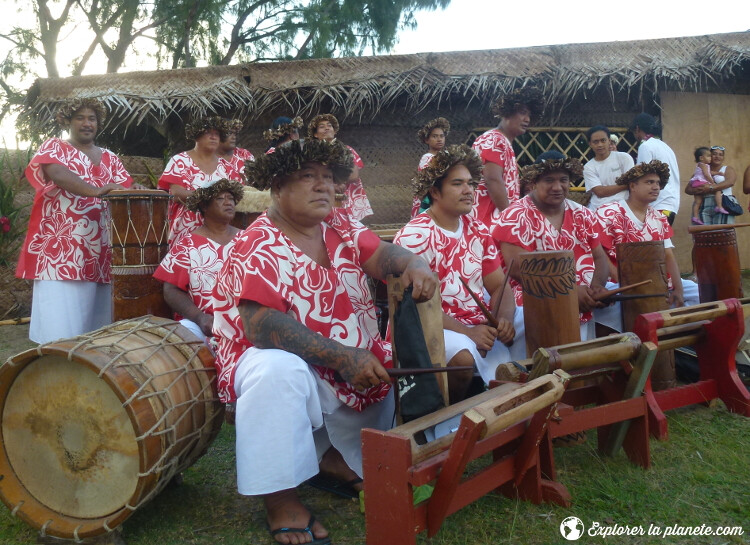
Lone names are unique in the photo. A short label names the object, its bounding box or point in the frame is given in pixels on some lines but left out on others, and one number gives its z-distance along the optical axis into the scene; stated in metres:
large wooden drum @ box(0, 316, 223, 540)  2.25
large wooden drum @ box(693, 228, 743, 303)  4.03
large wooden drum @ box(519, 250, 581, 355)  3.06
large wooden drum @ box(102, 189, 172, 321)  3.77
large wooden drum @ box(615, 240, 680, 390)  3.63
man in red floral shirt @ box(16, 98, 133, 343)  4.33
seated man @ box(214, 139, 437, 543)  2.27
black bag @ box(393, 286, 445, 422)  2.37
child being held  7.56
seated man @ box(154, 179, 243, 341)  3.72
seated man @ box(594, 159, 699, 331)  4.45
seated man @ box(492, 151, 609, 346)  3.88
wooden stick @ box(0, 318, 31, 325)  6.35
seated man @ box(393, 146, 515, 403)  3.37
